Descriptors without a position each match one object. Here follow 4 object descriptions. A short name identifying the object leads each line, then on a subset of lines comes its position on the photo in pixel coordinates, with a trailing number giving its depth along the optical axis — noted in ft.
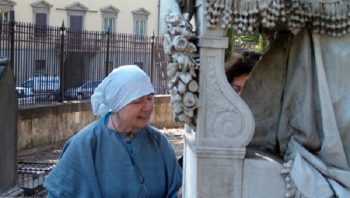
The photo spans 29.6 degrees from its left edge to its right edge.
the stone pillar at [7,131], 26.37
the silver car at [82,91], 52.80
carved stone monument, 9.82
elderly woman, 9.75
